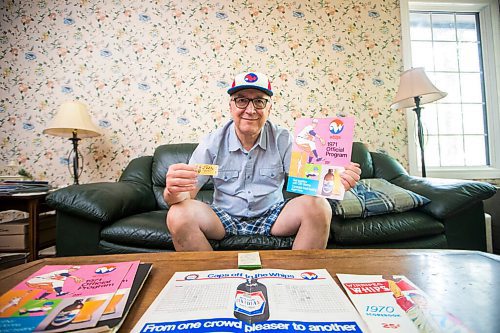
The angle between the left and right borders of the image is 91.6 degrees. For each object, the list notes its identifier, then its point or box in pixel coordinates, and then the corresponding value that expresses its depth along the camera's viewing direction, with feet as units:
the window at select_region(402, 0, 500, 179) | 8.19
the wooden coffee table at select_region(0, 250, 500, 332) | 1.45
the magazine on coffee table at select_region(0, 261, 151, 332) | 1.28
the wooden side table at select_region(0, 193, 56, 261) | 4.85
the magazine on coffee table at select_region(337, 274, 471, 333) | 1.26
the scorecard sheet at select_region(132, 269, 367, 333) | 1.27
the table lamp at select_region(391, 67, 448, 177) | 6.15
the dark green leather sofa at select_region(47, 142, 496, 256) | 4.16
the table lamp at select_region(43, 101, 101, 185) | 5.86
